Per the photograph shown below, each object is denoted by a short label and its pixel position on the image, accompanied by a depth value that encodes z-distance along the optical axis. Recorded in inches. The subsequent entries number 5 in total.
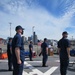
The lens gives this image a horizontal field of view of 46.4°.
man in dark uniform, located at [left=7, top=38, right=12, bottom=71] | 176.9
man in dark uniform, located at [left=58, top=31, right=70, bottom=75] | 134.8
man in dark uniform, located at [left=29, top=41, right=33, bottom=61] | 278.9
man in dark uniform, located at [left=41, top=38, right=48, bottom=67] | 207.2
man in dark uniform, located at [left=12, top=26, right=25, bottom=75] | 102.8
